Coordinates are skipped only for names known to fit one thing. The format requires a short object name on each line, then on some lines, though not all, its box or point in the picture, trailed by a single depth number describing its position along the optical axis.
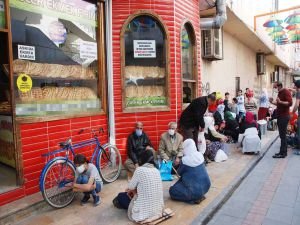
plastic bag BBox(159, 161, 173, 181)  4.58
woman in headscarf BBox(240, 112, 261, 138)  6.70
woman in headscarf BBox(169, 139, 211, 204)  3.64
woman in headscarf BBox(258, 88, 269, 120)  9.28
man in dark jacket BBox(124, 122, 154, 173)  4.58
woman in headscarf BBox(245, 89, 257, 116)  9.25
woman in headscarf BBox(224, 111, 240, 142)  7.70
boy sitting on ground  3.45
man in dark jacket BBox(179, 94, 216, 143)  4.82
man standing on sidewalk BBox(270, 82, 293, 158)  6.00
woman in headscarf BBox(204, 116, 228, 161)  5.73
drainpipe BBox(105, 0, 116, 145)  4.80
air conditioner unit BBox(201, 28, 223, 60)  8.02
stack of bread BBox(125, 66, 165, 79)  5.09
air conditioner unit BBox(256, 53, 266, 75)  16.52
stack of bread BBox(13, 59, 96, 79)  3.66
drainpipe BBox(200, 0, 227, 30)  6.94
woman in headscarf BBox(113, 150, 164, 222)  3.08
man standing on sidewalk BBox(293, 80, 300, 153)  6.14
